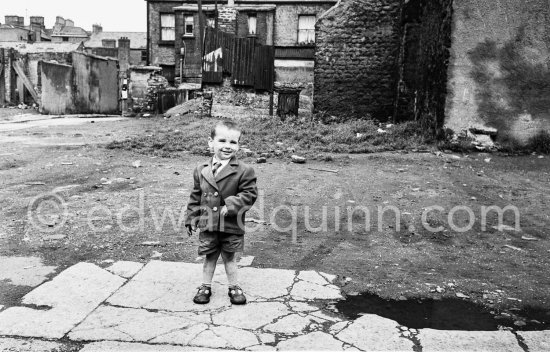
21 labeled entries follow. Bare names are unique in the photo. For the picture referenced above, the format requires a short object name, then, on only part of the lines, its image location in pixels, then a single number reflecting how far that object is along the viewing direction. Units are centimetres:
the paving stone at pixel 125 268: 333
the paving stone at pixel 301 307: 282
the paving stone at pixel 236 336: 240
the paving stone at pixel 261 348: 237
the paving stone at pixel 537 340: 242
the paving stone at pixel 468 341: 241
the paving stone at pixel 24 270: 324
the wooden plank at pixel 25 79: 2023
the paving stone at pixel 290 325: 256
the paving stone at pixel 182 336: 242
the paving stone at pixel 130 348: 234
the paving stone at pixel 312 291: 301
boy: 291
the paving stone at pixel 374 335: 242
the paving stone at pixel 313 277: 326
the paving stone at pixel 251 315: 263
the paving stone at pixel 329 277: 331
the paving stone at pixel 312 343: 238
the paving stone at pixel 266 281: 305
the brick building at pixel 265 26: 2347
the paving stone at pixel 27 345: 234
